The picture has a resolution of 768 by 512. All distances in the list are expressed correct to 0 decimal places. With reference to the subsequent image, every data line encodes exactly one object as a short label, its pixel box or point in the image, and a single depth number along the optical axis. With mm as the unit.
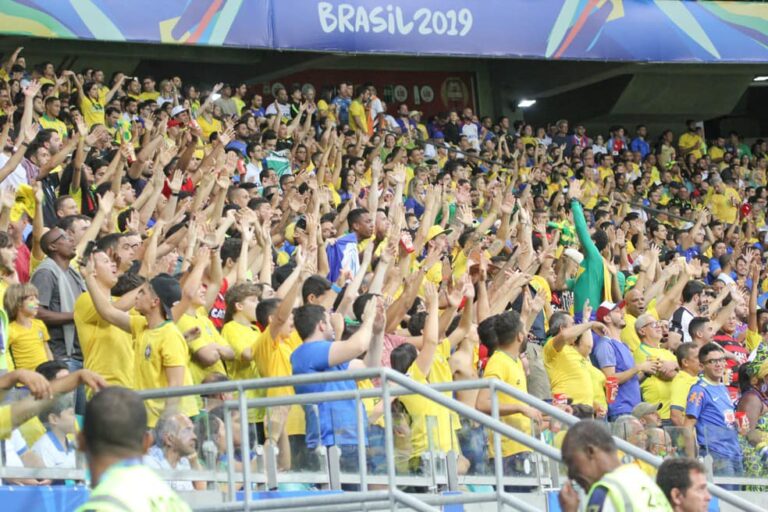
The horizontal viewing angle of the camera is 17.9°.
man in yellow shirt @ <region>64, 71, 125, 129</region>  28199
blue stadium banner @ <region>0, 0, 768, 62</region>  30540
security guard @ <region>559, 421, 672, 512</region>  8578
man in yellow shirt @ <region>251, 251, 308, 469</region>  12226
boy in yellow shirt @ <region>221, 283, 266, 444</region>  14437
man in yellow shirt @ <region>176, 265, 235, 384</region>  13813
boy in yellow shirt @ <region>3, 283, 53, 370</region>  13605
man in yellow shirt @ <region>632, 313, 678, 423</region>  18886
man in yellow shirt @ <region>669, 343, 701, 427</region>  17741
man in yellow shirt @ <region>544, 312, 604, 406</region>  17663
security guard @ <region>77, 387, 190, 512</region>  6764
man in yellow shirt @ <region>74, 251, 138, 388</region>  13397
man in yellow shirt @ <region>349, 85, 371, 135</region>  35118
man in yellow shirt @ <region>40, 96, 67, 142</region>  24843
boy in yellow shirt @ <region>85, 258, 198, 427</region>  12948
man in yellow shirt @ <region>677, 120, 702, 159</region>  41570
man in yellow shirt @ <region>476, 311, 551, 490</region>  12942
